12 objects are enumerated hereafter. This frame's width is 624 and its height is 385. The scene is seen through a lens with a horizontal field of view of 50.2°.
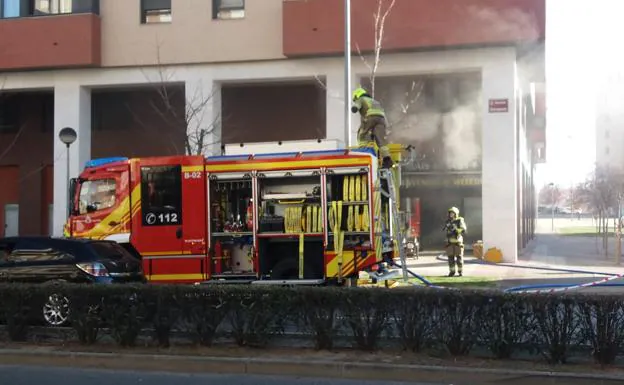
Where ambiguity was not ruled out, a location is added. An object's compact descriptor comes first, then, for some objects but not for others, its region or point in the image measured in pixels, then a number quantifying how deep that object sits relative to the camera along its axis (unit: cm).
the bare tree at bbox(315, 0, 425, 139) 1787
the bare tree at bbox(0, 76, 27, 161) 2461
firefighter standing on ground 1587
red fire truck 1124
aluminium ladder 1149
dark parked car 963
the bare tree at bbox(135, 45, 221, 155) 1953
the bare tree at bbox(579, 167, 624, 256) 2321
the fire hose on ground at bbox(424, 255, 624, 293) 1208
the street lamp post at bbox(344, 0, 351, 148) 1530
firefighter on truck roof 1213
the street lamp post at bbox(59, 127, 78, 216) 1844
